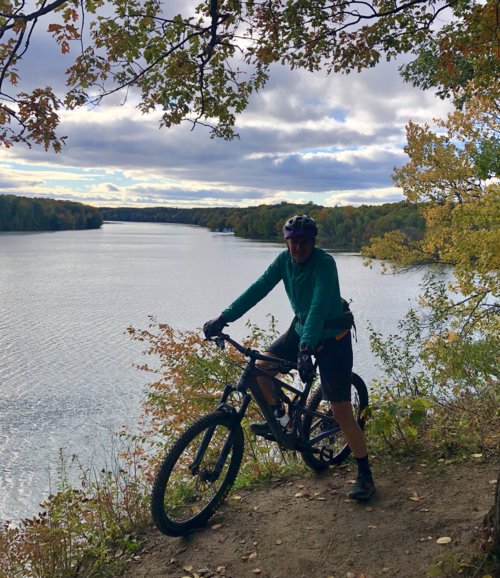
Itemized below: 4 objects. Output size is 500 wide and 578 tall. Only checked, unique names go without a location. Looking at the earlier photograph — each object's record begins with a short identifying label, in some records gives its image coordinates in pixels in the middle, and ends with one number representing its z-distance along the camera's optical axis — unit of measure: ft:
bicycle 11.51
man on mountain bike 11.48
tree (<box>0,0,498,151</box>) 12.85
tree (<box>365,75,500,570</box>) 17.11
